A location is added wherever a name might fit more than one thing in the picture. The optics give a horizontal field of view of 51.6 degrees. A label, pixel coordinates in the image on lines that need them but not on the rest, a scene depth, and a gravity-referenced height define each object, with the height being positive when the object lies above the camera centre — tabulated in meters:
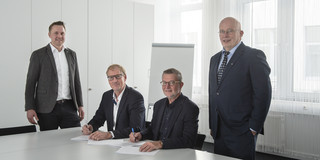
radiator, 4.93 -0.86
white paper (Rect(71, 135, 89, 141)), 2.72 -0.50
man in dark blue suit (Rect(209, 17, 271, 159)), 2.64 -0.14
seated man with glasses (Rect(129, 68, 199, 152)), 2.58 -0.31
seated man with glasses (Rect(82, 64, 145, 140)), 3.02 -0.27
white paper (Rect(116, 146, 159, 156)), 2.23 -0.50
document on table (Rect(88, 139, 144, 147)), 2.51 -0.50
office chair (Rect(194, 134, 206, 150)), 2.65 -0.51
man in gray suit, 3.43 -0.10
